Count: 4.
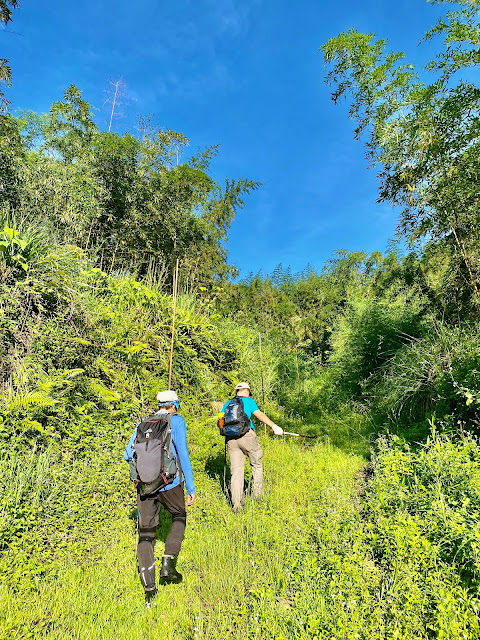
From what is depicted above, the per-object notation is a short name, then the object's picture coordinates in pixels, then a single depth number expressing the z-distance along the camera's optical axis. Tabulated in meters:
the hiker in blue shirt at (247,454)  4.19
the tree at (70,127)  12.66
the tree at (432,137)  5.27
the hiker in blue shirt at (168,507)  2.66
